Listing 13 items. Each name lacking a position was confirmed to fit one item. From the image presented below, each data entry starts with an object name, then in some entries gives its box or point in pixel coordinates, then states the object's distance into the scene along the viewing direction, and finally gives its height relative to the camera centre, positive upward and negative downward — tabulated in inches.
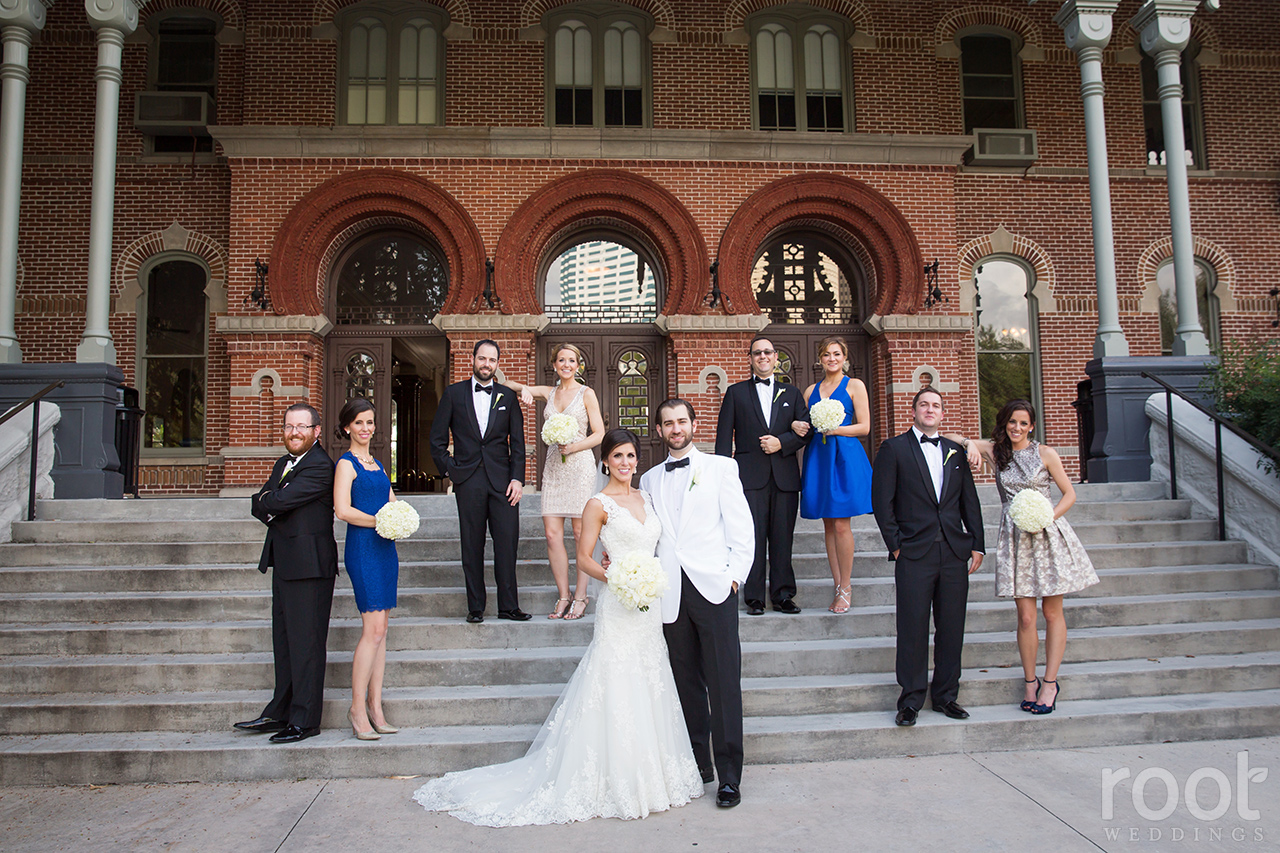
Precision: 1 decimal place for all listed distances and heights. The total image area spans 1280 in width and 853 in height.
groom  167.5 -18.5
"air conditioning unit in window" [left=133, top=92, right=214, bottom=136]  491.2 +225.5
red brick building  479.5 +172.1
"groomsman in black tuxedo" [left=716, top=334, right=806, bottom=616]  240.4 +8.4
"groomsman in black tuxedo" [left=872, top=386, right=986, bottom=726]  198.5 -13.7
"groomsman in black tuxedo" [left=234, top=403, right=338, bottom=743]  189.5 -17.4
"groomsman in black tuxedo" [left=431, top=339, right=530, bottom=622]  235.0 +6.6
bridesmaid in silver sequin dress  202.8 -19.1
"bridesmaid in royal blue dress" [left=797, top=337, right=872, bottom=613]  240.8 +3.2
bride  160.7 -47.9
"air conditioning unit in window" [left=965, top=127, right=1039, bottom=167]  518.0 +207.3
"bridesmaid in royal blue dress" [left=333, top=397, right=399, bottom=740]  189.2 -15.5
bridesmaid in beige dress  240.2 +5.3
